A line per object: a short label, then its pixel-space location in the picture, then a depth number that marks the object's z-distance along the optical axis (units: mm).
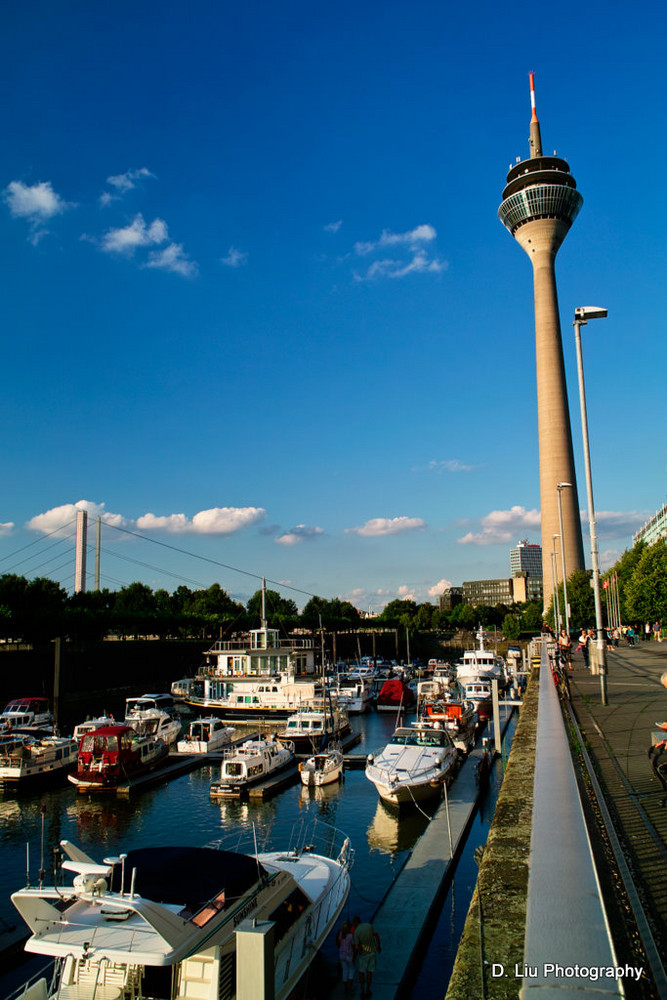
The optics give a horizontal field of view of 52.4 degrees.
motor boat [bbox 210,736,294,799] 30688
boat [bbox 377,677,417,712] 60500
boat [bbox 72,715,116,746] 41312
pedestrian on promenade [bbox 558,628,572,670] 37969
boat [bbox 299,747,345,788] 31422
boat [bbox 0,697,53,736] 43484
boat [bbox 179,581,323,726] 55000
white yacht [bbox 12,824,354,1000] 10406
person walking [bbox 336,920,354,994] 13125
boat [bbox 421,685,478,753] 35906
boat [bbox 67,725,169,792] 32719
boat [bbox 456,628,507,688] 66375
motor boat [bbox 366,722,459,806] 26500
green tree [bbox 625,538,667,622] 63469
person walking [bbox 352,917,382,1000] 12867
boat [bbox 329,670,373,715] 58406
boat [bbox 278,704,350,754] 41281
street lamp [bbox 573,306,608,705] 21812
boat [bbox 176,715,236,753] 40656
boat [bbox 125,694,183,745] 44031
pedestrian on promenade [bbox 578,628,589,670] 59162
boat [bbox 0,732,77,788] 33031
